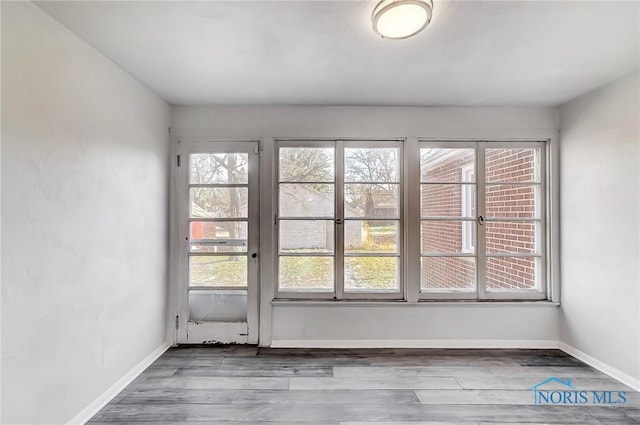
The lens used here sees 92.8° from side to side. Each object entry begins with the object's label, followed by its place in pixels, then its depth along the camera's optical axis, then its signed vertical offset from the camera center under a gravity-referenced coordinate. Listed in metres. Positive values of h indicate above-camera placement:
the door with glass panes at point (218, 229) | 3.16 -0.15
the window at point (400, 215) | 3.17 +0.00
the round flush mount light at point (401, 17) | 1.53 +1.04
